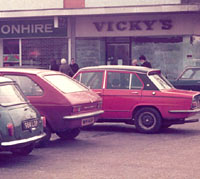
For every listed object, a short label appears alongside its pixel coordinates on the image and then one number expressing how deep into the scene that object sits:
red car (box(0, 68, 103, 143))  10.45
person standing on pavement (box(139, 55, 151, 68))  19.21
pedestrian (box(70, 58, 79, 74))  23.95
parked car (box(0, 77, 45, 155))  8.42
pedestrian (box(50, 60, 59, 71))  23.78
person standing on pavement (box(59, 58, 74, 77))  21.75
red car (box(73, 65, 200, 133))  12.56
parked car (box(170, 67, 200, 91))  18.77
